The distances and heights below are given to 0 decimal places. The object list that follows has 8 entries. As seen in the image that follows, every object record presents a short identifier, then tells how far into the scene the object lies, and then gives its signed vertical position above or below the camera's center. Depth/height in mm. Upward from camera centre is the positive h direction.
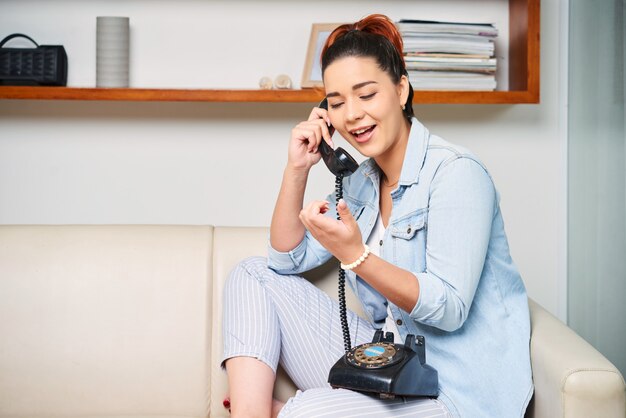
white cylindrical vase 2369 +462
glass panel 2160 +107
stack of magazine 2309 +452
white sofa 2088 -305
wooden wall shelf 2305 +332
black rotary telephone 1527 -297
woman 1605 -119
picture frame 2367 +435
